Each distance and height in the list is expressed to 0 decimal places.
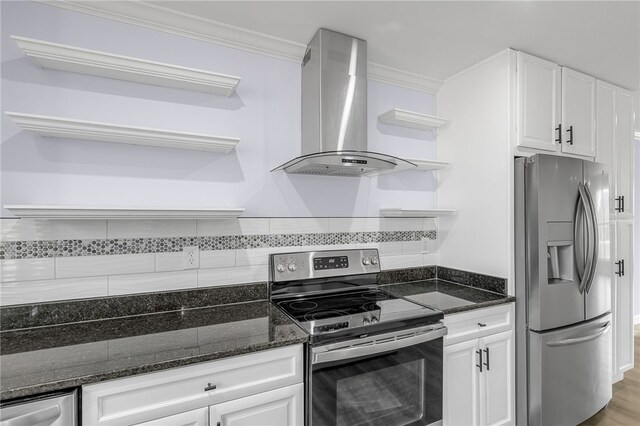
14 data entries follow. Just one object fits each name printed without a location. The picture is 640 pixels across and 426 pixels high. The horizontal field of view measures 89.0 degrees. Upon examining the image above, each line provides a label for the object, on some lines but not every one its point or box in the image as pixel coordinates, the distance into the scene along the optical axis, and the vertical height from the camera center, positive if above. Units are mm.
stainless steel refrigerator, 1906 -480
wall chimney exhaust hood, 1826 +640
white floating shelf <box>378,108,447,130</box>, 2174 +644
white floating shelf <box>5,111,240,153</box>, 1307 +354
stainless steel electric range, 1376 -612
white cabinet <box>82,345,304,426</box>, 1090 -671
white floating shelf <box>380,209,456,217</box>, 2201 -9
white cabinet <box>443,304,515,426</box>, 1792 -924
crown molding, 1591 +1006
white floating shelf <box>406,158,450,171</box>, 2174 +326
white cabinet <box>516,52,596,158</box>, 2064 +700
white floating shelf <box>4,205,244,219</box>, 1261 +2
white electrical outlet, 1761 -240
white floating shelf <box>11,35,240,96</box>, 1342 +668
